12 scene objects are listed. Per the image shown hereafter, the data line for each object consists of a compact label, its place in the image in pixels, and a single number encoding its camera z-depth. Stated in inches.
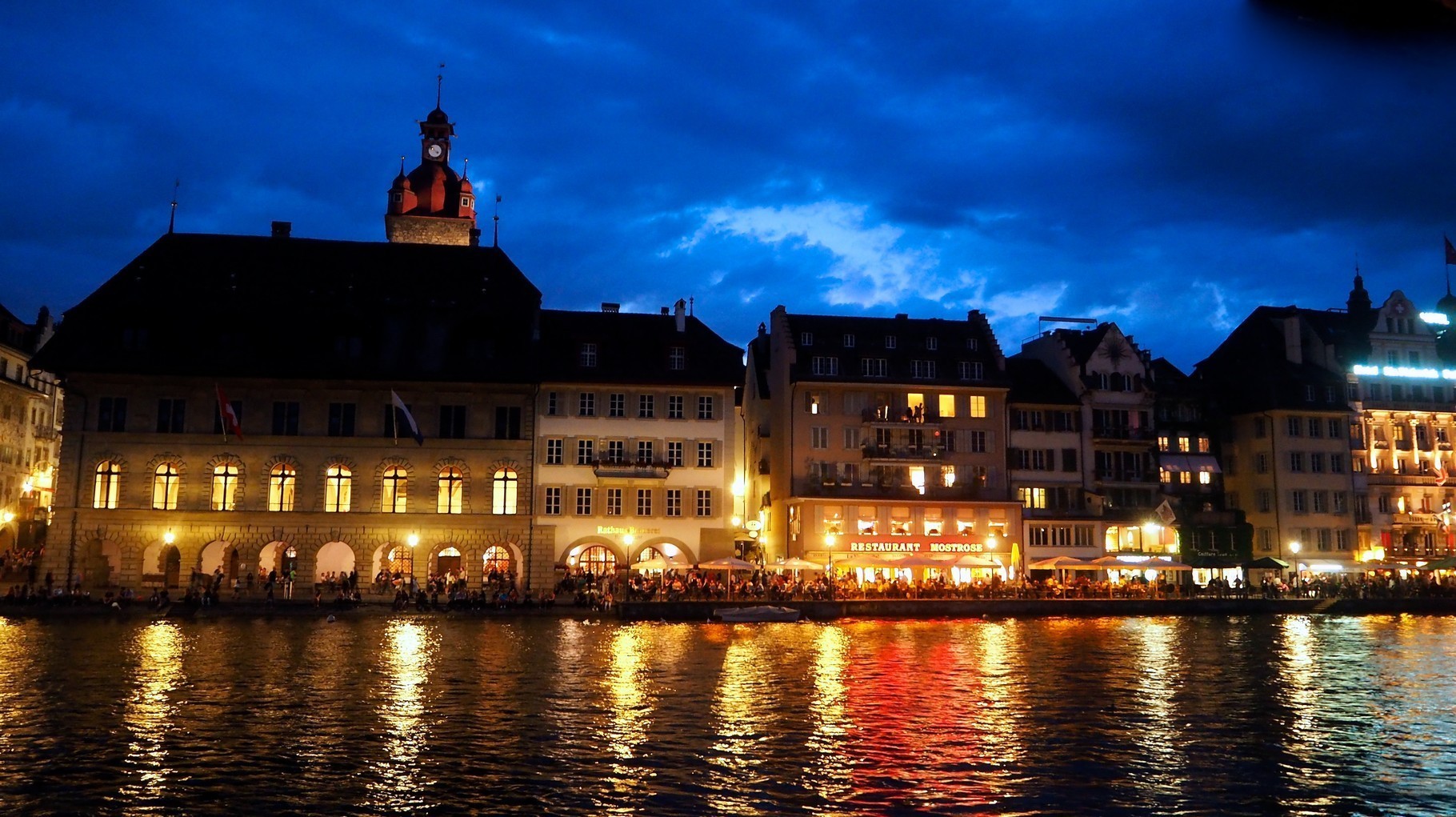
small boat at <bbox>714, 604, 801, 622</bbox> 2219.5
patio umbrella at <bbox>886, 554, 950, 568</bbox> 2576.3
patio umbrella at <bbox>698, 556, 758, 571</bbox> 2329.6
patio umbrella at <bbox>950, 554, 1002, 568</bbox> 2613.2
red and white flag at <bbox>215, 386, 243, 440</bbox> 2383.1
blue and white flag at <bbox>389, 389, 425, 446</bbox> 2404.0
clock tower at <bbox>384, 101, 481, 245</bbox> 4323.3
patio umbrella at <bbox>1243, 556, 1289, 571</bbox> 2813.2
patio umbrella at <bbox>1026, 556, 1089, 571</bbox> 2603.3
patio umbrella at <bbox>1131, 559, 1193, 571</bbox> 2753.4
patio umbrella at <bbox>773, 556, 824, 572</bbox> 2440.9
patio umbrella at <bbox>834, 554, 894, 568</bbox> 2790.4
